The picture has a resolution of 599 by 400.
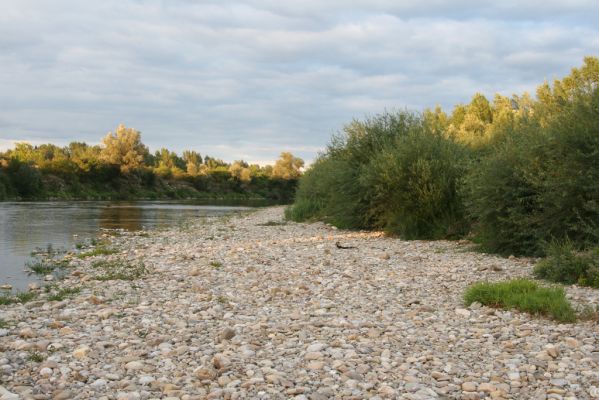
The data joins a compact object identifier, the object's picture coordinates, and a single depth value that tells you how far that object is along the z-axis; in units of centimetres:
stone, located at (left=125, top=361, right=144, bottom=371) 628
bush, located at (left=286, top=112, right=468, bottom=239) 2105
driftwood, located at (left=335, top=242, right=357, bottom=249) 1797
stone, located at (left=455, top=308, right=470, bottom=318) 863
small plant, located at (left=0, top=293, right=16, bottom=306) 1009
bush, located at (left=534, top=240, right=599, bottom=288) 1066
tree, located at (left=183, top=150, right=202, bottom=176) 14038
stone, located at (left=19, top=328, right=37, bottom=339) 758
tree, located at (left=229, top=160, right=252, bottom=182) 11812
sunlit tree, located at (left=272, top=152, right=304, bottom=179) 11431
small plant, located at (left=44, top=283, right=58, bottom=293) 1142
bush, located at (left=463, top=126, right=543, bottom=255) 1512
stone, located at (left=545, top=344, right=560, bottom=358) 653
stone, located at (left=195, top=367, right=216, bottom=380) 600
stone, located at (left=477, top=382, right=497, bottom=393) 557
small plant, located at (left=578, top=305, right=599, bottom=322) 794
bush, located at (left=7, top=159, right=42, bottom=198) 6956
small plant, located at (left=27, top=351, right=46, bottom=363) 654
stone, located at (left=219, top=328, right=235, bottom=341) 750
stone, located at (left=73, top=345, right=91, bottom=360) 670
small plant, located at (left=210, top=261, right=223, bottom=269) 1403
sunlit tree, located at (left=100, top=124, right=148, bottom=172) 9244
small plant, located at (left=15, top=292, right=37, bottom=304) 1036
